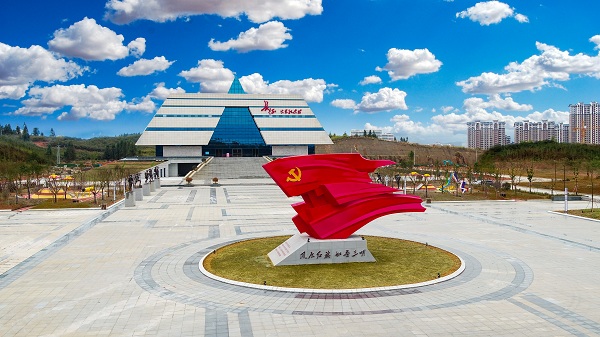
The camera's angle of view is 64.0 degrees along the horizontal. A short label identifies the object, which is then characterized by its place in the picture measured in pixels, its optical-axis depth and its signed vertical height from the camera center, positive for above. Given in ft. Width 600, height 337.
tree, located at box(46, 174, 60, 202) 90.57 -4.28
